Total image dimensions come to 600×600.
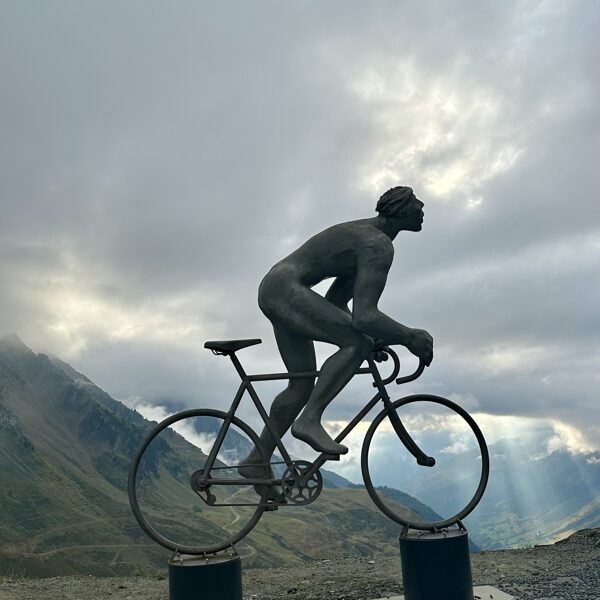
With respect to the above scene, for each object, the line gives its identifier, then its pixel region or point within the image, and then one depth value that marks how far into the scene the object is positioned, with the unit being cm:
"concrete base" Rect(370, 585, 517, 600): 645
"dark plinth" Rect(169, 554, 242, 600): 525
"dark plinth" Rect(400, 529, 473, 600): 541
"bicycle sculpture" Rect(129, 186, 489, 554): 574
